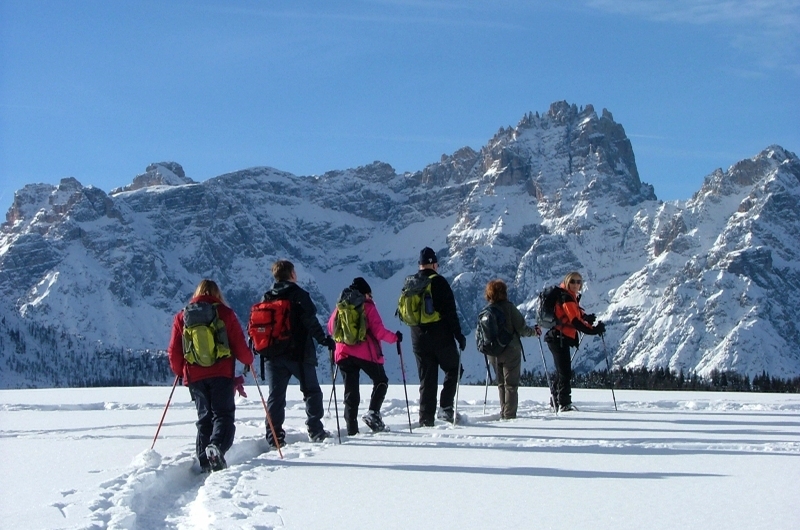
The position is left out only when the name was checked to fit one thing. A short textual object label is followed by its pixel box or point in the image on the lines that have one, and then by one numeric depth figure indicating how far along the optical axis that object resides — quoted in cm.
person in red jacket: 991
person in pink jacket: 1234
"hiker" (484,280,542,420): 1361
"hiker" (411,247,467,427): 1272
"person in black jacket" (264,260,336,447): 1145
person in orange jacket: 1460
